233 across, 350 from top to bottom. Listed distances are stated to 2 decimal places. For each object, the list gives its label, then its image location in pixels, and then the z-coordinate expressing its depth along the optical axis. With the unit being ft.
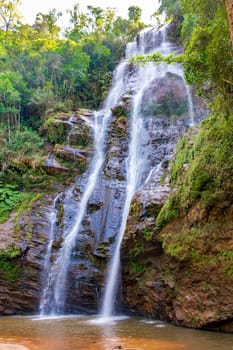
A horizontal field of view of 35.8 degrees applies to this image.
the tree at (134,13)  108.60
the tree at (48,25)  100.83
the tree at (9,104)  63.72
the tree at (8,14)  96.12
